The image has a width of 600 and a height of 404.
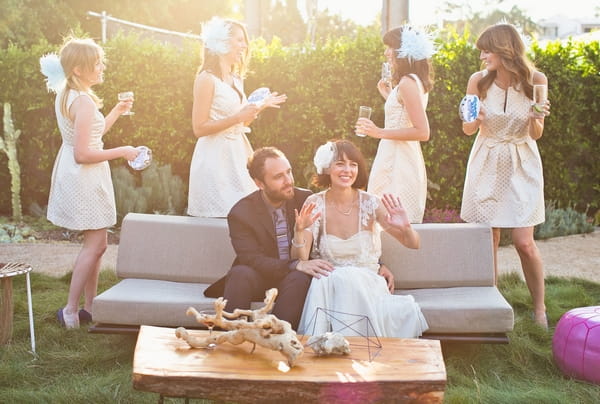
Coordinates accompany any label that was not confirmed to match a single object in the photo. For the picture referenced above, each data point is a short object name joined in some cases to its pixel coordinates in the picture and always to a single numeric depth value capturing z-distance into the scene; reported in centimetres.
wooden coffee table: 289
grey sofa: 445
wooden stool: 451
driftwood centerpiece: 310
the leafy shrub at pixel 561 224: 852
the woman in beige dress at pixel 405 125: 486
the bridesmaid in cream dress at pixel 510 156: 499
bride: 416
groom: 434
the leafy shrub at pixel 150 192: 865
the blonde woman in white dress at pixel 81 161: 496
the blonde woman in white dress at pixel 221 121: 510
